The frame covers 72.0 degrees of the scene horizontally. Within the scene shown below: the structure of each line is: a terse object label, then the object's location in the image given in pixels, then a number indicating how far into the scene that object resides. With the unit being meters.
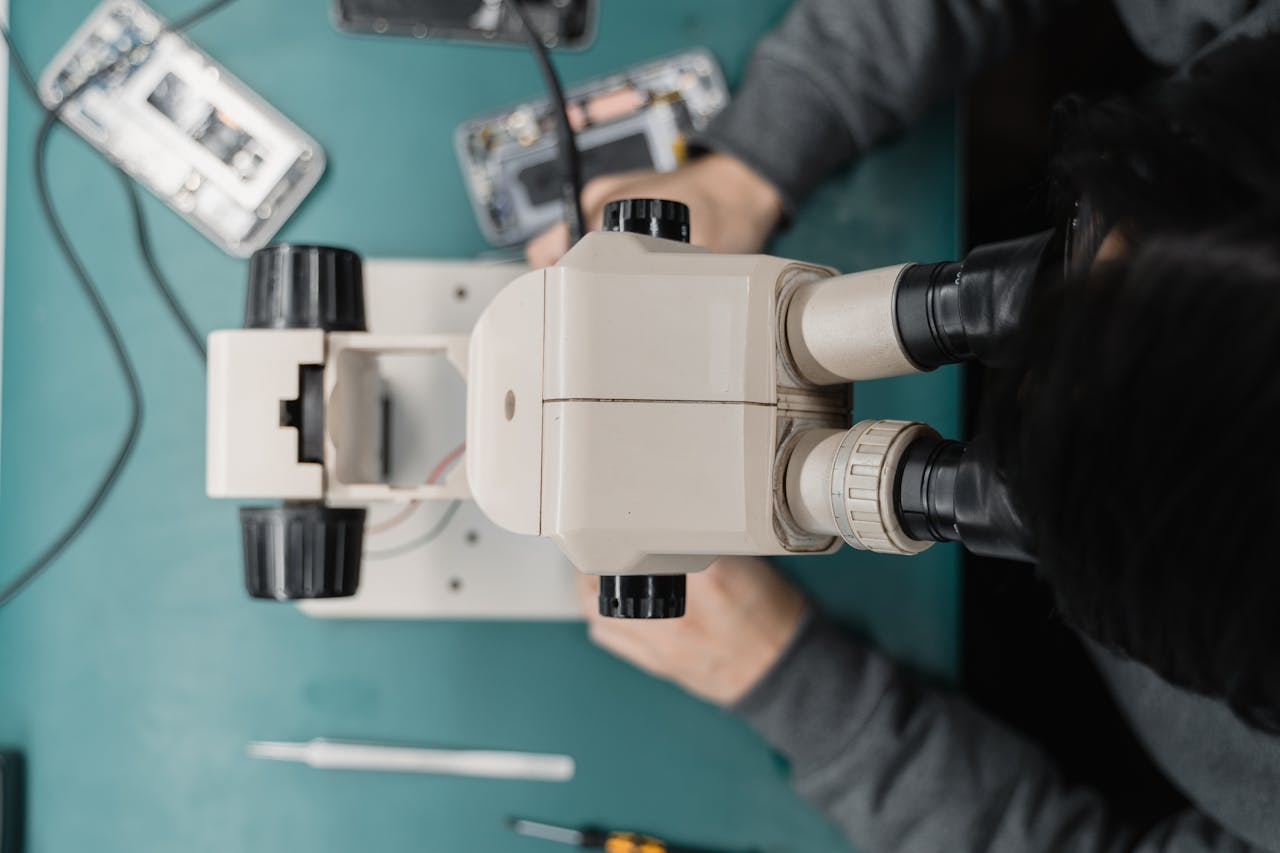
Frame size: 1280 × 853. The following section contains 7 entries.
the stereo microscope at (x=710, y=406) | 0.33
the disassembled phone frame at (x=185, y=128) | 0.66
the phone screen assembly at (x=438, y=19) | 0.67
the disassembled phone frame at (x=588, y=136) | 0.68
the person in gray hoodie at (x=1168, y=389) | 0.23
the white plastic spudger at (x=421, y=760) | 0.65
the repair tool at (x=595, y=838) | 0.65
